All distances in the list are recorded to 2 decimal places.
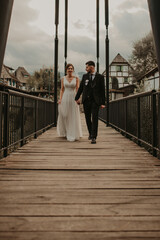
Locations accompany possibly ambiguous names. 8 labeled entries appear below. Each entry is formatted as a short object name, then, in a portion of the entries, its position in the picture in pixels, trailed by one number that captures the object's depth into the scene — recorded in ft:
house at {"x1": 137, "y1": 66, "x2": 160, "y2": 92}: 75.95
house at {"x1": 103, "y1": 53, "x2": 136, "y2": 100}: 149.36
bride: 17.39
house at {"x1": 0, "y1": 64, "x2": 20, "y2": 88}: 162.39
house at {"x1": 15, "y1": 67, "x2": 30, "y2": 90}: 227.61
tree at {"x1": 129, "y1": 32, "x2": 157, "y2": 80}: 104.83
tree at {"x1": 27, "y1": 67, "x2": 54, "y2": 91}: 183.52
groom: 15.49
